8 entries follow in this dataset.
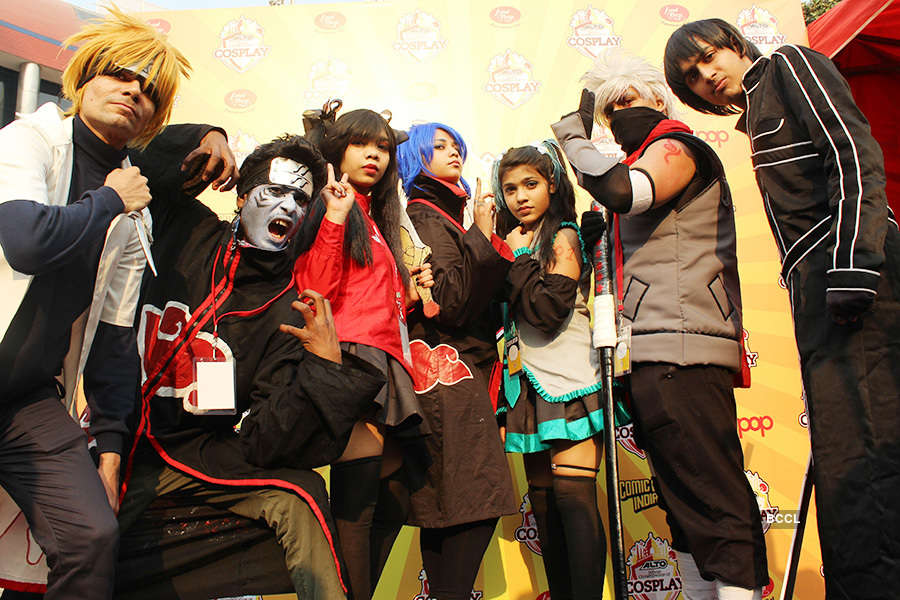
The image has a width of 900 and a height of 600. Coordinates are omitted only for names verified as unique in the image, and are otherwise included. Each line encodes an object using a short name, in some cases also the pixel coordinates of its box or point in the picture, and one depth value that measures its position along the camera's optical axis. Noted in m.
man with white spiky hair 1.94
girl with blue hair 2.30
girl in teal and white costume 2.38
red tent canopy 3.78
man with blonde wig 1.60
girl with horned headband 2.15
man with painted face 1.90
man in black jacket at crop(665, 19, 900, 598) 1.72
